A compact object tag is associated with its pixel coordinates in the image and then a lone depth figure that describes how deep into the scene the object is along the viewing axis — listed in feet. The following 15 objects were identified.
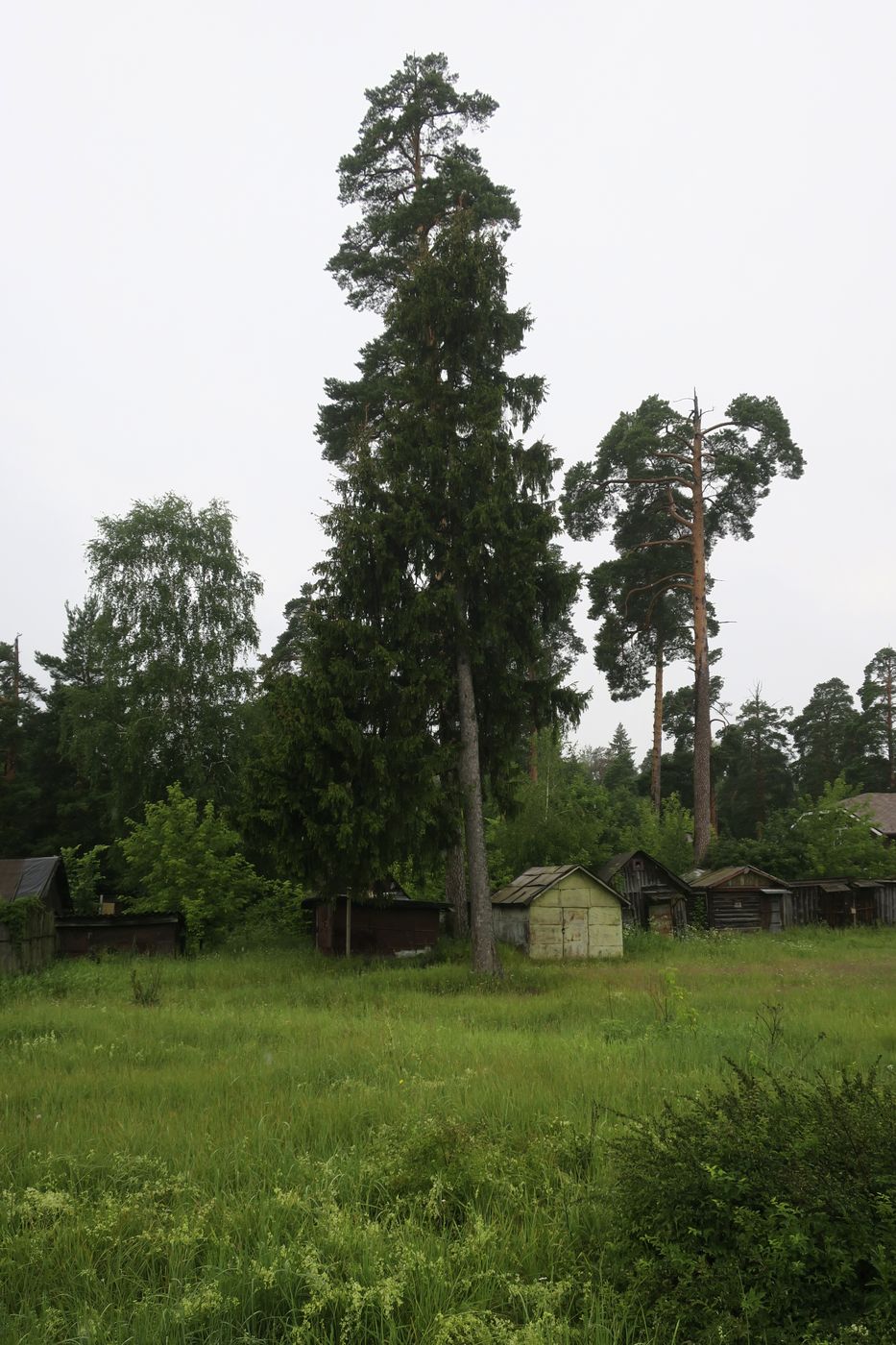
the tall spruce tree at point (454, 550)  63.82
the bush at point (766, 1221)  14.03
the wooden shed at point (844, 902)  112.57
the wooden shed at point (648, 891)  104.94
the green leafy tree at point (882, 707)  200.64
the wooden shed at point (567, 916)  83.61
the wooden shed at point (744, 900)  107.86
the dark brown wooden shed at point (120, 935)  85.87
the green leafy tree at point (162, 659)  118.11
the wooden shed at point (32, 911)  72.79
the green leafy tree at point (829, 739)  202.90
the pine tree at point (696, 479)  107.45
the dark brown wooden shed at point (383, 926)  82.43
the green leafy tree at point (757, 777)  200.03
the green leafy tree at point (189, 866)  96.02
